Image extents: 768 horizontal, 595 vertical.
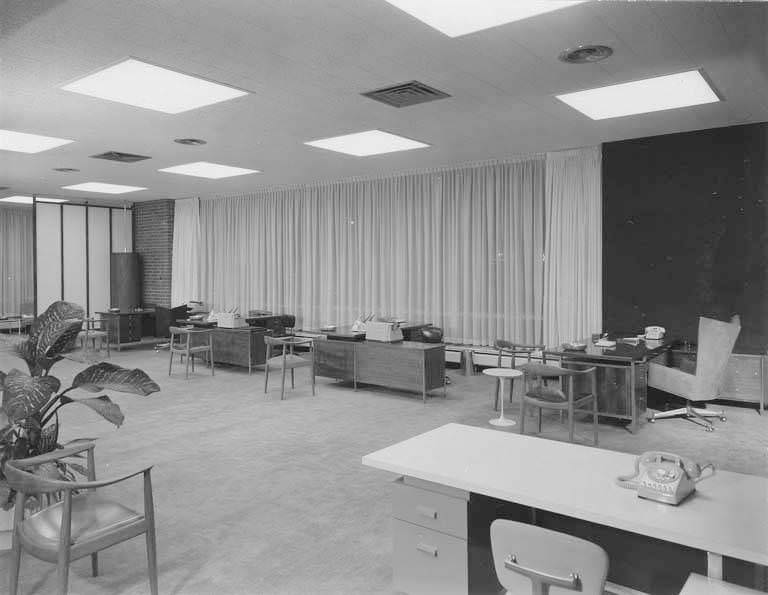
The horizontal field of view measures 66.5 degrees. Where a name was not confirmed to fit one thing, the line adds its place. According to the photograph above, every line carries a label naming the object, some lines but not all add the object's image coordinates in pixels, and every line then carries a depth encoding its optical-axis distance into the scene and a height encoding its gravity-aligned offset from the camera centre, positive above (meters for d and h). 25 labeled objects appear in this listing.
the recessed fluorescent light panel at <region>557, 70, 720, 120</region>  4.83 +1.72
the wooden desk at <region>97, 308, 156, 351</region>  11.14 -0.66
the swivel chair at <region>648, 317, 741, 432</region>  5.30 -0.80
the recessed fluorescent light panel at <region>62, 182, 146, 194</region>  10.36 +1.90
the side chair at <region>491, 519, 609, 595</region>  1.52 -0.73
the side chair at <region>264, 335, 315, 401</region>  6.96 -0.87
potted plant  2.87 -0.46
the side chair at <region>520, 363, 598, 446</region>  4.82 -0.93
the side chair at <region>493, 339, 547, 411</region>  6.46 -0.69
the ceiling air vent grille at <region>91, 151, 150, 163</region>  7.64 +1.79
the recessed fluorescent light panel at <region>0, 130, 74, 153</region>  6.60 +1.77
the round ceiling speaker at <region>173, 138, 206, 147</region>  6.77 +1.75
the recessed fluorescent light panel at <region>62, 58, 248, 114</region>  4.50 +1.69
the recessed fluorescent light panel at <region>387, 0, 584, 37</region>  3.38 +1.66
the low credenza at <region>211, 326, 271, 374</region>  8.60 -0.83
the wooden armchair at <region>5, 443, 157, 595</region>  2.24 -0.99
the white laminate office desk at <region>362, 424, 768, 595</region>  1.72 -0.69
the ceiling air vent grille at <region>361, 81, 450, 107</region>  4.94 +1.71
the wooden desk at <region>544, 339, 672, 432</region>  5.35 -0.82
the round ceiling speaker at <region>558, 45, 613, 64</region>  4.10 +1.69
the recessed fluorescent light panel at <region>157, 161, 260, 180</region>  8.50 +1.84
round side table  5.67 -0.92
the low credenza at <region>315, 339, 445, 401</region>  6.78 -0.90
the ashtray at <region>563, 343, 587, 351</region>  5.77 -0.57
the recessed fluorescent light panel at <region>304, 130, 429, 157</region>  6.75 +1.78
